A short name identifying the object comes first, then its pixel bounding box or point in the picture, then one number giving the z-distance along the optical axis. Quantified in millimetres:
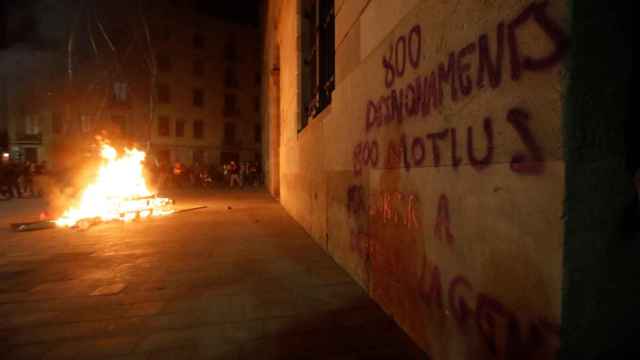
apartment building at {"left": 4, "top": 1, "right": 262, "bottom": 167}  31453
